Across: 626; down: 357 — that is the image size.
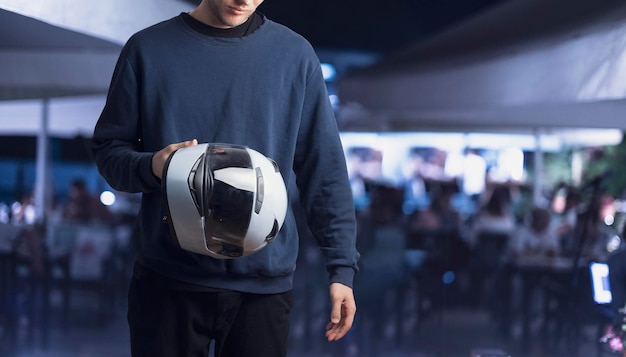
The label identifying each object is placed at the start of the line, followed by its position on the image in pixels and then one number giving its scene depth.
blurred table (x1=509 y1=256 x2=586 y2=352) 6.59
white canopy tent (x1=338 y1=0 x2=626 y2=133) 4.50
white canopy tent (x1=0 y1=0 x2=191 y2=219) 4.17
